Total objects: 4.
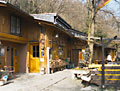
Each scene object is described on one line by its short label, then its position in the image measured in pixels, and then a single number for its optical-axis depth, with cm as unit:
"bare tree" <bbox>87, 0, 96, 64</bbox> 1376
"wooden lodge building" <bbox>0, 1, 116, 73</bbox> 1167
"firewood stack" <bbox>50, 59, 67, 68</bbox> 1374
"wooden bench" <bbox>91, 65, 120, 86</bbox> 836
